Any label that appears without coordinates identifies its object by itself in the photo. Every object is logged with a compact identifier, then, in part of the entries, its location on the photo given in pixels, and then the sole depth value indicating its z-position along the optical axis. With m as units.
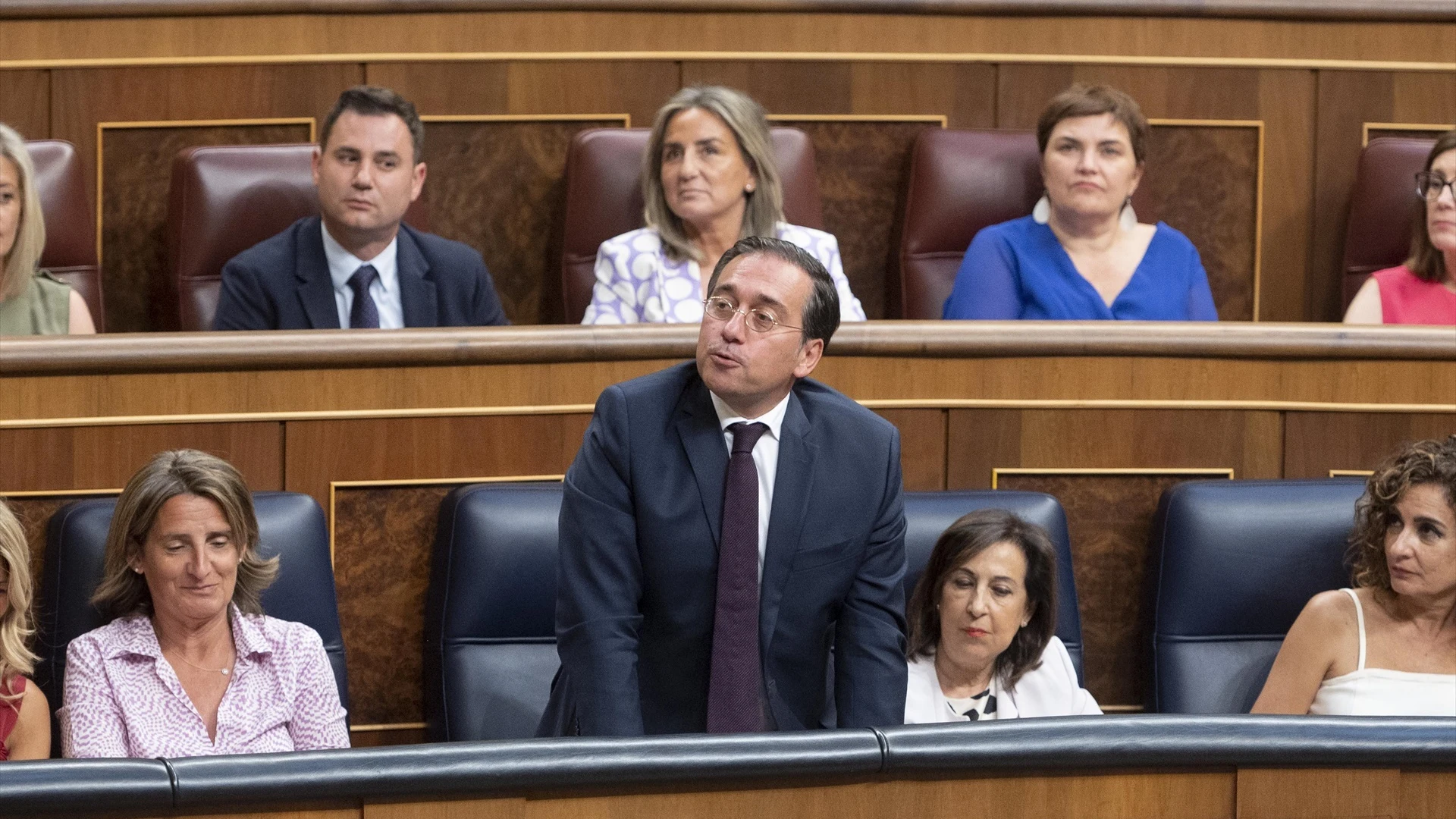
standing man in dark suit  17.40
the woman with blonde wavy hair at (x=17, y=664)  17.46
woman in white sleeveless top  17.74
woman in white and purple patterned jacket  18.40
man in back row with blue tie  18.30
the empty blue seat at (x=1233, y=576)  17.90
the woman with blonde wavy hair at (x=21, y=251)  18.24
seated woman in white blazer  17.71
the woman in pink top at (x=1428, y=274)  18.47
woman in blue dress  18.49
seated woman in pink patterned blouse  17.51
